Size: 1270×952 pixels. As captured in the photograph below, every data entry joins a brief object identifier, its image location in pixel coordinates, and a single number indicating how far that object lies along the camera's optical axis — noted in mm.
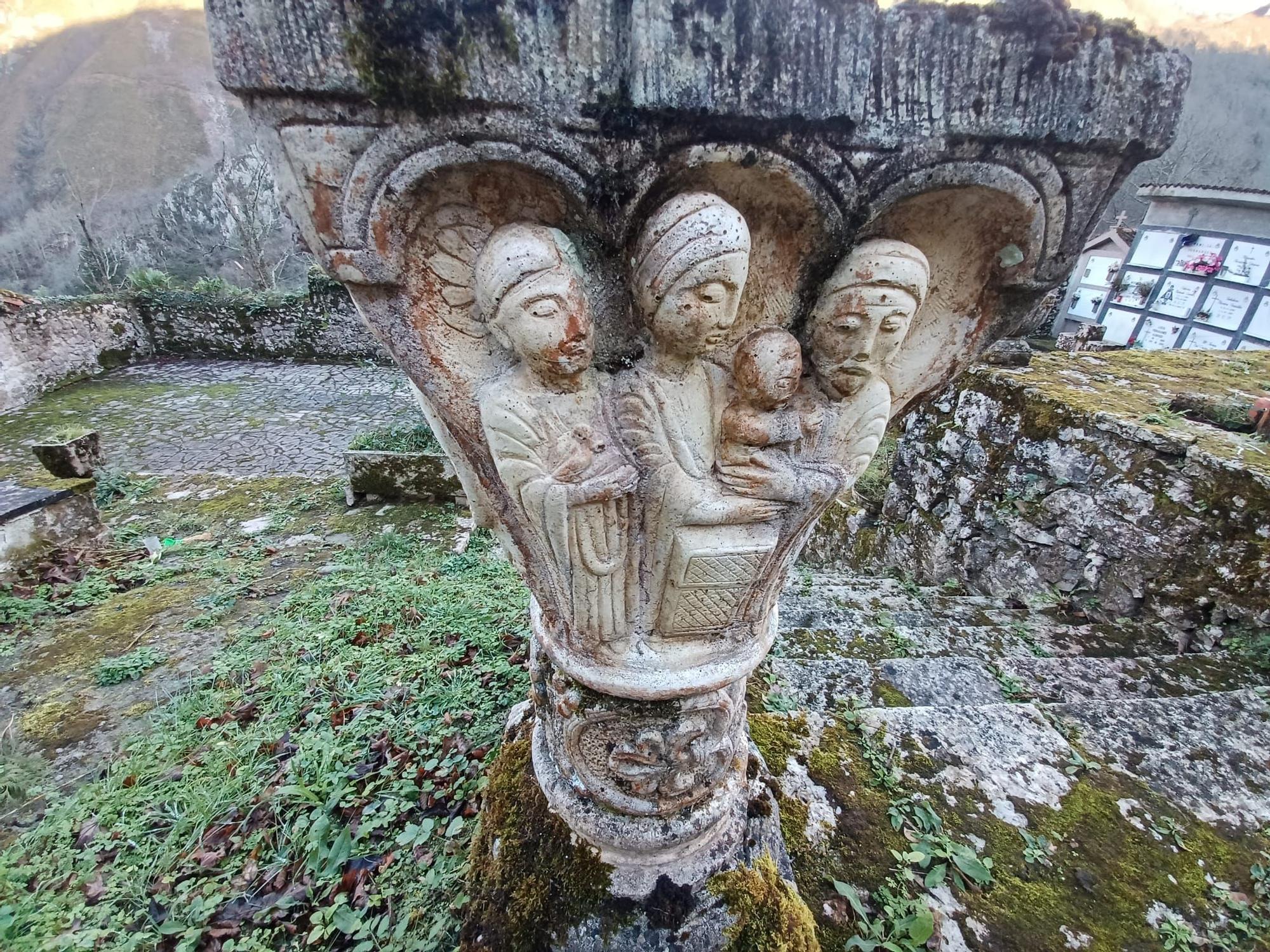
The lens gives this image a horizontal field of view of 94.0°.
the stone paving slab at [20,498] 4438
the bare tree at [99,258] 16625
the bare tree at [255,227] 18906
